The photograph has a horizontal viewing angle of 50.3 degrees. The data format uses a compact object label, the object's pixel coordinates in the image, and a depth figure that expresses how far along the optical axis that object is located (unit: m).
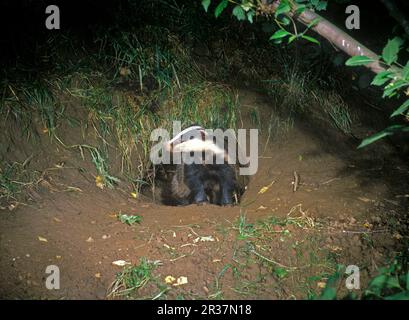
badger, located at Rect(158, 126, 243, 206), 4.54
